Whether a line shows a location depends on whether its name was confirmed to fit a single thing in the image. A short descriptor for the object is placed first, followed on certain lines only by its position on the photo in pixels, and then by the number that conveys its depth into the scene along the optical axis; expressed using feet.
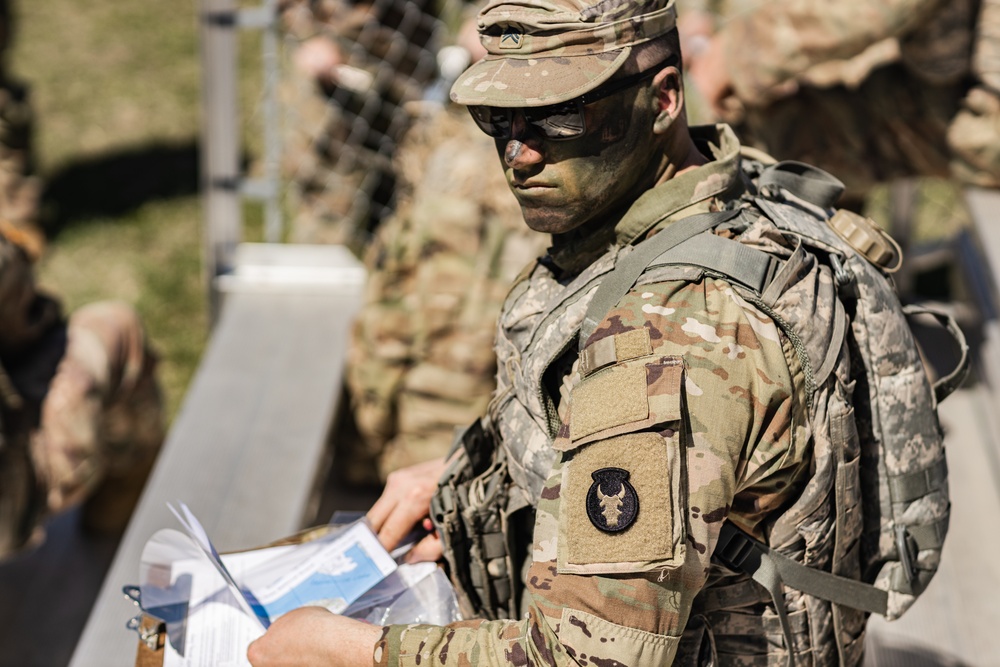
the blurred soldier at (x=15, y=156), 18.26
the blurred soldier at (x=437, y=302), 11.23
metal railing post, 13.20
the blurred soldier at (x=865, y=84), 11.57
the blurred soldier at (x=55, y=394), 11.39
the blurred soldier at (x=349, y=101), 18.75
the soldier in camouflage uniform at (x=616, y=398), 5.00
